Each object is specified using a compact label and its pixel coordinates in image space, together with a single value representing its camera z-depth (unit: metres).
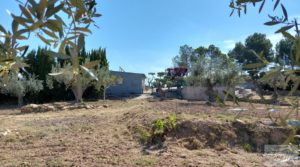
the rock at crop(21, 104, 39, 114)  8.46
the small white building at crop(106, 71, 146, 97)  17.07
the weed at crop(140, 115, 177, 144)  3.76
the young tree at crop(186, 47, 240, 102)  12.90
